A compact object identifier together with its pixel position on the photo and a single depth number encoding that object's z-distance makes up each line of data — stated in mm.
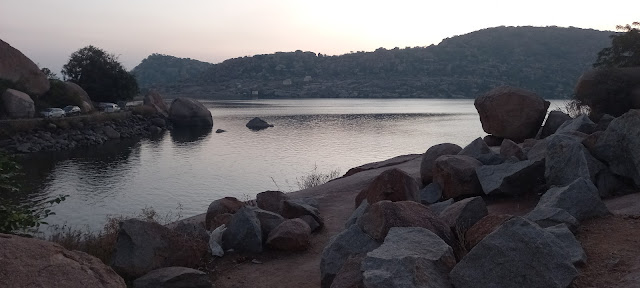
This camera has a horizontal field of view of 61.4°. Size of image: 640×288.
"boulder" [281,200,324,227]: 12930
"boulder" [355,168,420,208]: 12602
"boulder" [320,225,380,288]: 8469
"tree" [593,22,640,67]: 28312
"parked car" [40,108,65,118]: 51869
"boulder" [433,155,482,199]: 13148
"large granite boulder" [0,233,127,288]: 5828
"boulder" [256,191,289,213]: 14125
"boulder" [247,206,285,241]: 11555
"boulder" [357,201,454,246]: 8391
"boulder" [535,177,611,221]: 8844
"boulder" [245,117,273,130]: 68194
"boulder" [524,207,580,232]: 8272
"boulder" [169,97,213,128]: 72562
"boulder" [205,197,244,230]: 13734
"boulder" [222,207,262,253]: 10867
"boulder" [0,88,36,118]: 50000
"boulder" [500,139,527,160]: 13865
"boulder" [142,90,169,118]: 74938
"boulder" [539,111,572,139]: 19766
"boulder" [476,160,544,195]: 12141
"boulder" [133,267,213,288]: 8578
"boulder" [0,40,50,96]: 55312
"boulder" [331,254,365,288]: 7173
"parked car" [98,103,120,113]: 64575
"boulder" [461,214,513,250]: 7781
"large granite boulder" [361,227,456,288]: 6430
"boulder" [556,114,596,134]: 15117
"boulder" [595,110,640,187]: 10719
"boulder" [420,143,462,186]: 15765
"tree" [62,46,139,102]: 72750
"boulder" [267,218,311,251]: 10961
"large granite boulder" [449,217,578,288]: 6398
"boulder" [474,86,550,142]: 20391
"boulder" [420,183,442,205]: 13469
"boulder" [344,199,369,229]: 11006
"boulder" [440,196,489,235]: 9211
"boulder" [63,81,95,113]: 60781
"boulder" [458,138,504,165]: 13925
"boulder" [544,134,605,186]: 10969
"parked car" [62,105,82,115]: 56281
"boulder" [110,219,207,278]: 9336
